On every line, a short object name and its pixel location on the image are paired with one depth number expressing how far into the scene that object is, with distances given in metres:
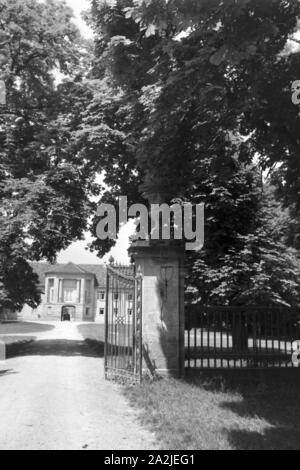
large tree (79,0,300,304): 7.32
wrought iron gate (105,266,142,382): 11.75
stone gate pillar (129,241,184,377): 11.70
